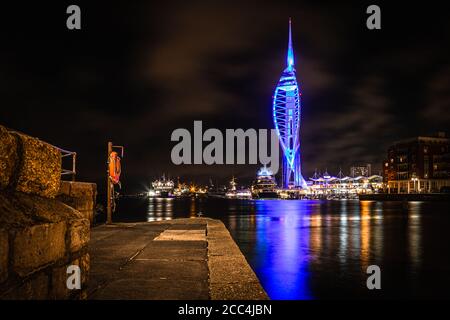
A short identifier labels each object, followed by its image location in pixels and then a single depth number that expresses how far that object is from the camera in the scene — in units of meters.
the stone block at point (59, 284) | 3.86
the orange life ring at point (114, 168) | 17.58
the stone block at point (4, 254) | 3.02
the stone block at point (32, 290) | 3.21
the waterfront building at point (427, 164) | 141.38
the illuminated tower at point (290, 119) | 138.88
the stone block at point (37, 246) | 3.25
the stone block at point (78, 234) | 4.22
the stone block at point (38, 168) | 3.75
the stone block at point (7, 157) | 3.41
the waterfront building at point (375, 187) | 191.38
